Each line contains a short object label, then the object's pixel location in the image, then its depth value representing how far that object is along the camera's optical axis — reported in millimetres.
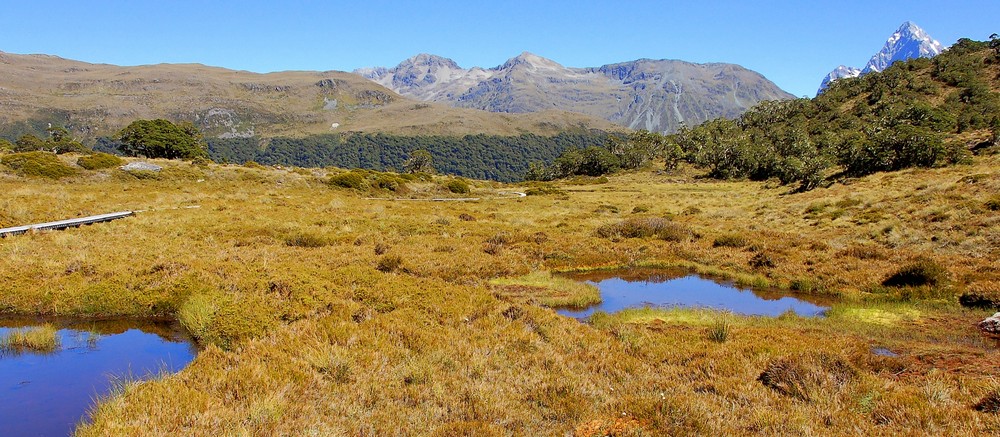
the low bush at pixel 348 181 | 55719
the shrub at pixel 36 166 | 43469
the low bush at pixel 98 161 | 48238
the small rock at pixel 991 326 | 12349
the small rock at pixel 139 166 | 48812
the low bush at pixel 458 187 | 67750
